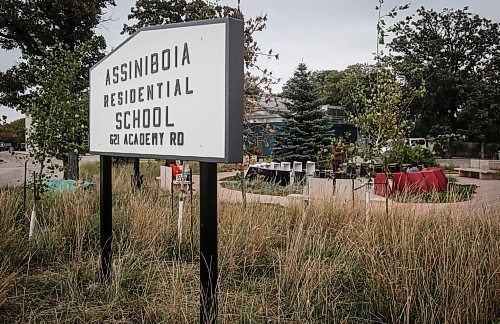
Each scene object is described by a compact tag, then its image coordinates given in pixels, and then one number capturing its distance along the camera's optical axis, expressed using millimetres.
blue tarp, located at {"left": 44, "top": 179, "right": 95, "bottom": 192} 6619
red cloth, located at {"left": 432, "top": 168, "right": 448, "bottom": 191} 12587
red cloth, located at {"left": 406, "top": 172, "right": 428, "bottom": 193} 11482
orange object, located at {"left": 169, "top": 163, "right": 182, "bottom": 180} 10455
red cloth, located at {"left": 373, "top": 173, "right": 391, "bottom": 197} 10727
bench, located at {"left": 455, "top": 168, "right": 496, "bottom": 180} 18406
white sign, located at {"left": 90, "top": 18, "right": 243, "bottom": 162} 2086
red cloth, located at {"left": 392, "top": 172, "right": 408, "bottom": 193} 11498
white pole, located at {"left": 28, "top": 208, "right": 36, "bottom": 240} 4395
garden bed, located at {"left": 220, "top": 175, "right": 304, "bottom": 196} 11388
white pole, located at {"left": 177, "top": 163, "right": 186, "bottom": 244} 4199
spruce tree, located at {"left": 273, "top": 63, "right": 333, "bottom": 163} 22250
